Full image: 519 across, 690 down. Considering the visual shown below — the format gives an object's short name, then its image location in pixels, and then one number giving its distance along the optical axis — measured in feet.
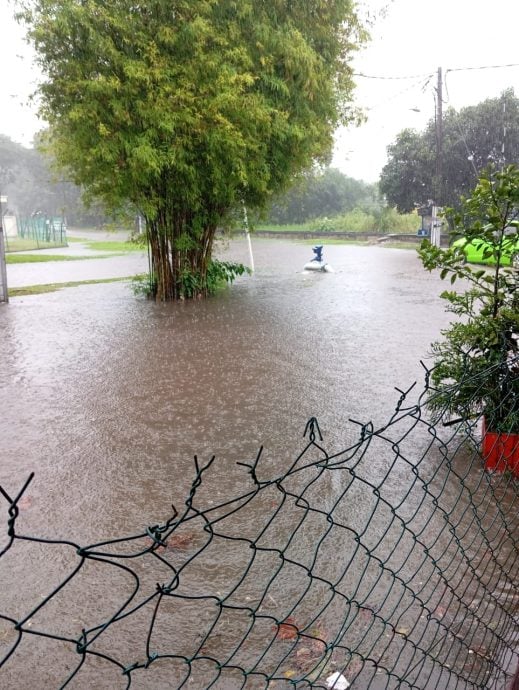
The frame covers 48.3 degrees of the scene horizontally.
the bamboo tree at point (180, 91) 27.89
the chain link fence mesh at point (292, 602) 7.13
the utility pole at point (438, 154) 69.67
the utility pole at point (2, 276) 33.97
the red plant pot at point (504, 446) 11.81
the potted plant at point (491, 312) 11.85
